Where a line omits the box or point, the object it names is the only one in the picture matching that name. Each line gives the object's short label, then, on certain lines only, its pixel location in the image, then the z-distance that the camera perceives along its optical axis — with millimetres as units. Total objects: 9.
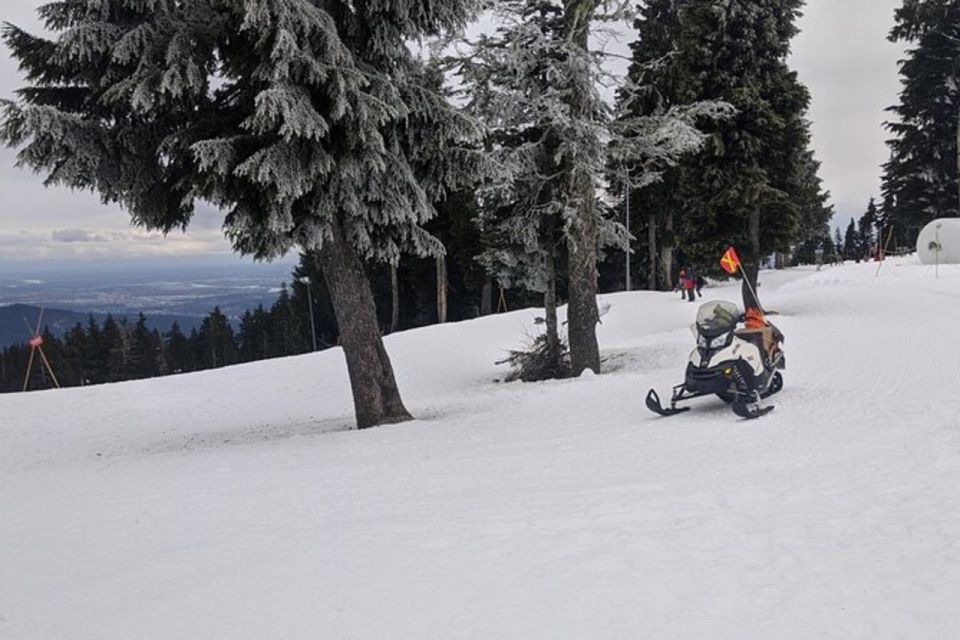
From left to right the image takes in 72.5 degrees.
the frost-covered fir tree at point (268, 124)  8438
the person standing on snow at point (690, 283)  28016
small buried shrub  15852
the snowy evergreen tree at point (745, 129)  19875
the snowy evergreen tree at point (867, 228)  79938
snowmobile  7824
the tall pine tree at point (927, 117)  30812
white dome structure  28344
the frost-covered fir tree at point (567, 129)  12555
